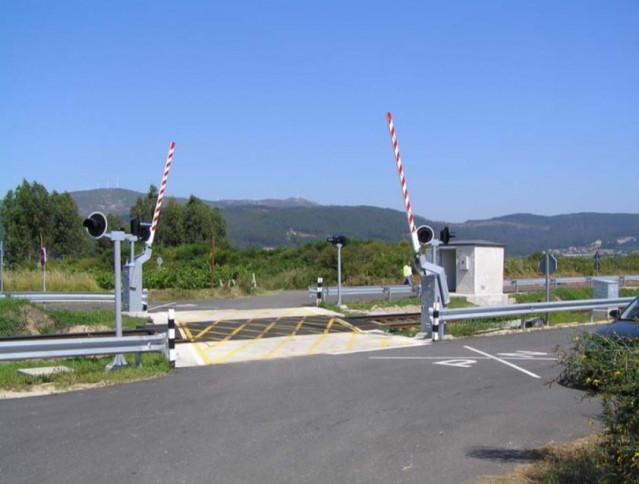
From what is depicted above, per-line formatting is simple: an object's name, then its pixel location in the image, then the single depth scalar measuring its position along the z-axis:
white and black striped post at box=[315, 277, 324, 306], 27.80
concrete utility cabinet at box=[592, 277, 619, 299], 23.53
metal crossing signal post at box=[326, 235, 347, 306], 28.12
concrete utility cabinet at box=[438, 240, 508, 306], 28.14
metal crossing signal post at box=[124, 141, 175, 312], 20.56
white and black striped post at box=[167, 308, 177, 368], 12.84
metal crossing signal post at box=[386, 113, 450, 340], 17.89
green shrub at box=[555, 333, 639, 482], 4.66
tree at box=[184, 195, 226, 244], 76.88
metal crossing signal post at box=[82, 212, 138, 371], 12.80
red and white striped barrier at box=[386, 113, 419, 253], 17.84
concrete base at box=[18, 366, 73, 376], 11.98
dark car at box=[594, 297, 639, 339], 11.09
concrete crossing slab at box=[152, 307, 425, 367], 15.09
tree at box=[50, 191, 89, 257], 59.28
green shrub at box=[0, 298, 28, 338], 18.73
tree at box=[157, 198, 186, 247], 75.56
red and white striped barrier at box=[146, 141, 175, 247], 20.55
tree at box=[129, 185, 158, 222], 74.25
